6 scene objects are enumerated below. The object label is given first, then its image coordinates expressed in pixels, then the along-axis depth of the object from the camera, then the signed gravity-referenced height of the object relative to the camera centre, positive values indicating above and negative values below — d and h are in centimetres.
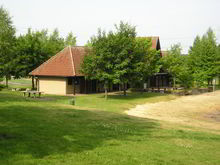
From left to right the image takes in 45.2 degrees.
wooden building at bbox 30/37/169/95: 4041 +160
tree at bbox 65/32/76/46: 6750 +1199
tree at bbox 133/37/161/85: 3644 +415
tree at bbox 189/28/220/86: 5638 +437
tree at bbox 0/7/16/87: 4150 +727
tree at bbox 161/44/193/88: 4906 +309
